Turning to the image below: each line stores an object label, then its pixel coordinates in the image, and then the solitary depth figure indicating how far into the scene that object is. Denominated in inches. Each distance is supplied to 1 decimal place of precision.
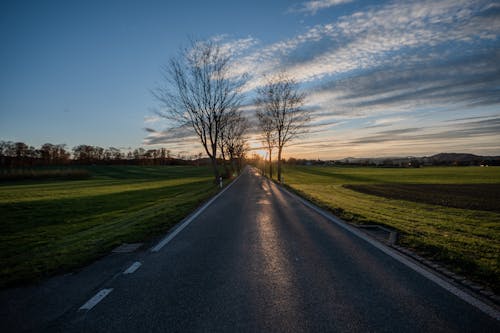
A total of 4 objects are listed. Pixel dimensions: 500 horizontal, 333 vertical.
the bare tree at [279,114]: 1146.0
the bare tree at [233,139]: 1612.7
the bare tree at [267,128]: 1253.3
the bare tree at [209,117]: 912.3
